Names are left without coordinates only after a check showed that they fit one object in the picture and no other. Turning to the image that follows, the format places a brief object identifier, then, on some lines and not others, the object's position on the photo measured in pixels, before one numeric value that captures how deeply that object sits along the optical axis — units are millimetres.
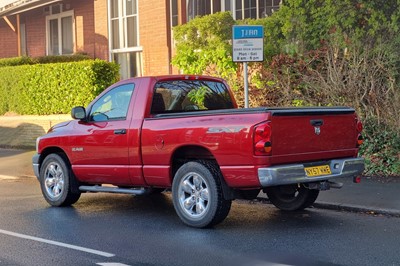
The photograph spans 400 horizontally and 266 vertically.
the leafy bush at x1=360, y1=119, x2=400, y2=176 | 11352
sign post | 10789
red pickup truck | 7461
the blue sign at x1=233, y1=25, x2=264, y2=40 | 10781
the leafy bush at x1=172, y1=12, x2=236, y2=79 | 14664
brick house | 19078
